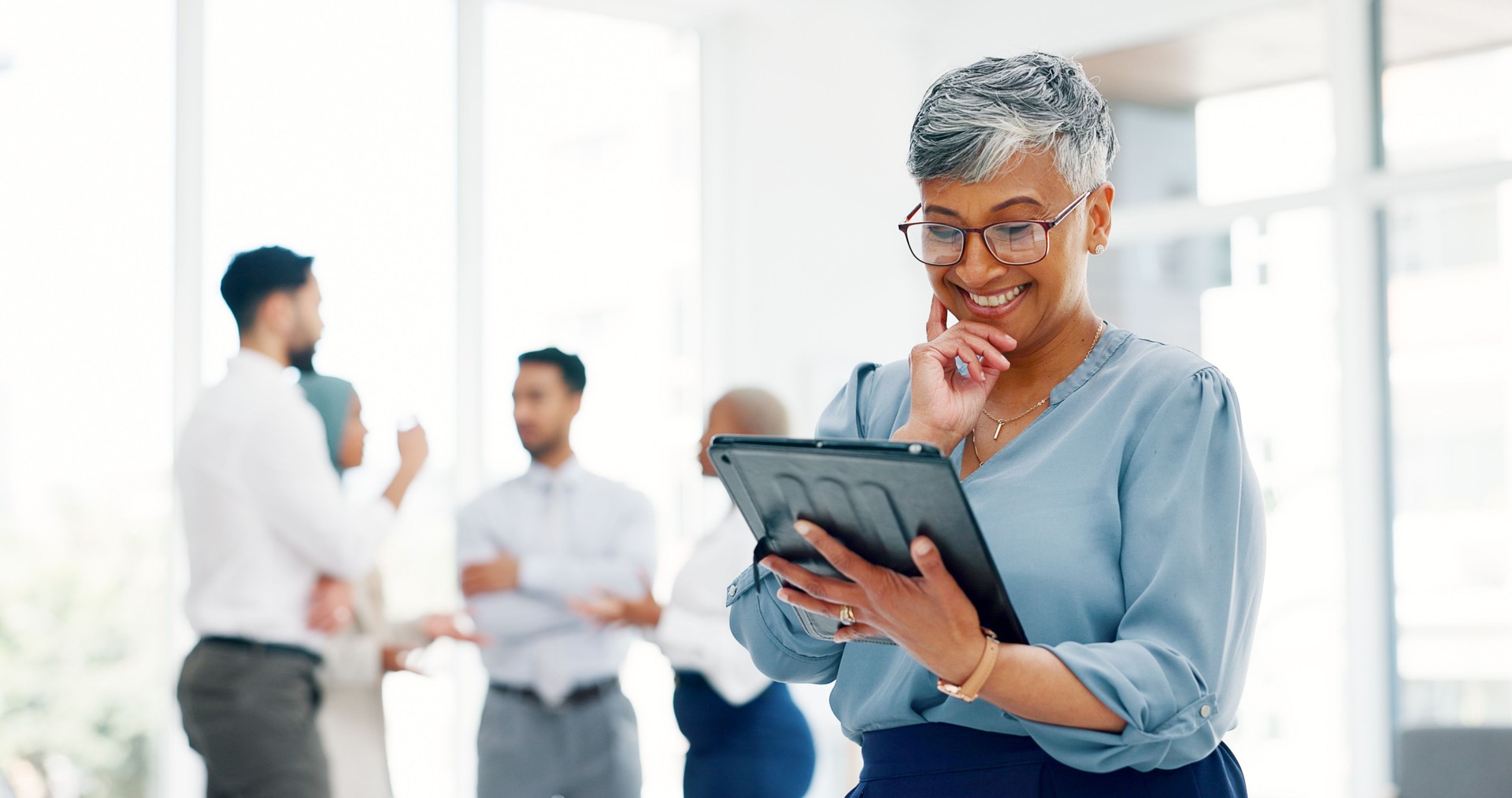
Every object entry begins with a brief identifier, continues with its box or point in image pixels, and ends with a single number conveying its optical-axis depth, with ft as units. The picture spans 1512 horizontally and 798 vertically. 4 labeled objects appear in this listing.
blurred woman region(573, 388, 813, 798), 11.31
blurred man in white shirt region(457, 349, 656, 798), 11.96
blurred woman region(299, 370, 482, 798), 10.89
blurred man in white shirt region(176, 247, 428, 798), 9.98
